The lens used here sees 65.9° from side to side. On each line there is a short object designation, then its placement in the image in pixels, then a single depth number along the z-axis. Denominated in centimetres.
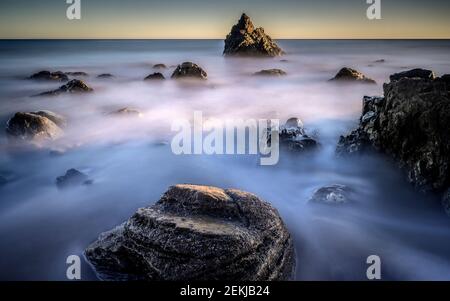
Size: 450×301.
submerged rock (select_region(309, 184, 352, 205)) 478
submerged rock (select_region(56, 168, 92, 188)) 543
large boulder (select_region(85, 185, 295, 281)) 287
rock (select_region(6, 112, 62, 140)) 670
